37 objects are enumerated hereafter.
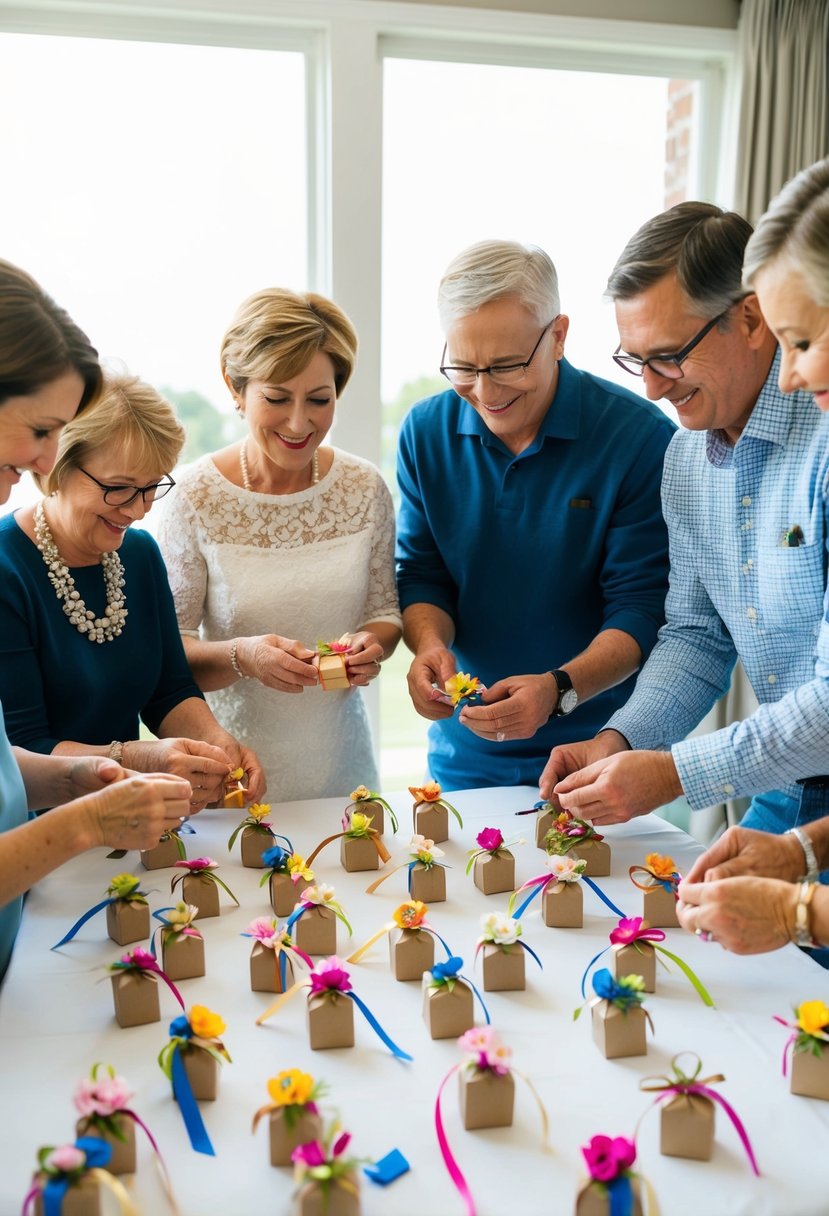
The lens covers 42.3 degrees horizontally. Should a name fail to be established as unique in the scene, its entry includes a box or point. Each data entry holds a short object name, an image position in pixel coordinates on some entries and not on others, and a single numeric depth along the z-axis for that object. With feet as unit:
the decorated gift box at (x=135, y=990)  4.87
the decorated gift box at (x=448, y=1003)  4.81
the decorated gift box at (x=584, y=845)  6.47
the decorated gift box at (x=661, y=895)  5.86
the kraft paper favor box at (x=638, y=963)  5.16
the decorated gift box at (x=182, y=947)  5.29
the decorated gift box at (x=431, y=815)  6.97
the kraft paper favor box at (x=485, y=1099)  4.18
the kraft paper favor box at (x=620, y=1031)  4.63
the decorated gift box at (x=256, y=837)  6.61
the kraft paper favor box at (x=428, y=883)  6.10
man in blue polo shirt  7.79
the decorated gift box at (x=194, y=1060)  4.25
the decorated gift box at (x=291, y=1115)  3.96
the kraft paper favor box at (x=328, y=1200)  3.66
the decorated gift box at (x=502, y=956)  5.17
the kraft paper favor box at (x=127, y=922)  5.61
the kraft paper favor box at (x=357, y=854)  6.50
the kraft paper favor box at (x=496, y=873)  6.20
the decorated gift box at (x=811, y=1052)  4.32
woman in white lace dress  7.97
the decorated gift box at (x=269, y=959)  5.16
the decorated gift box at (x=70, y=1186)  3.61
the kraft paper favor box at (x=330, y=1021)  4.72
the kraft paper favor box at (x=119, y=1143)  3.90
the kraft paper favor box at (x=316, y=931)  5.53
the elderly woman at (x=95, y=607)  6.91
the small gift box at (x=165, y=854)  6.56
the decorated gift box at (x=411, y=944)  5.29
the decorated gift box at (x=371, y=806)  7.07
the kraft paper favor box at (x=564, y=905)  5.82
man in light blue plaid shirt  6.30
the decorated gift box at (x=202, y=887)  5.94
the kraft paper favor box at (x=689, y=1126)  4.02
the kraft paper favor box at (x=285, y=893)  5.97
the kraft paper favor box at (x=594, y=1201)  3.68
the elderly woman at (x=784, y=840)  4.82
